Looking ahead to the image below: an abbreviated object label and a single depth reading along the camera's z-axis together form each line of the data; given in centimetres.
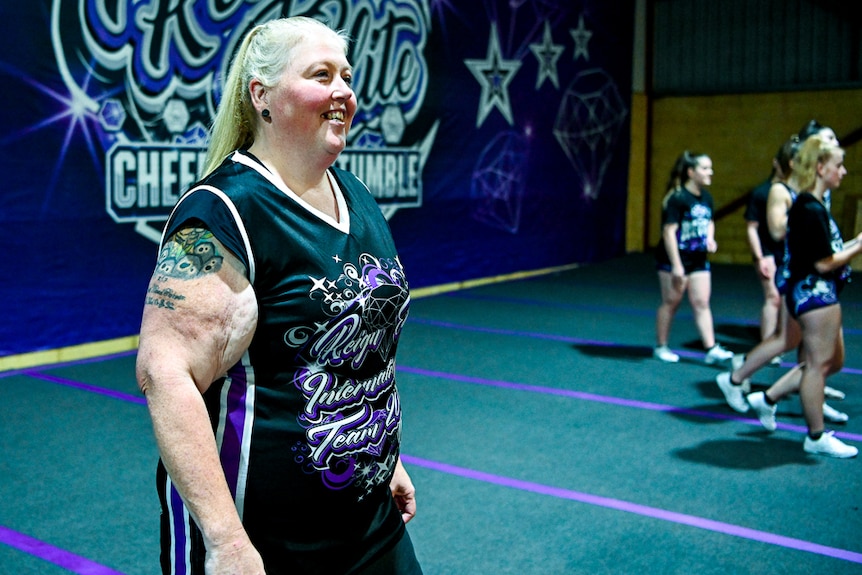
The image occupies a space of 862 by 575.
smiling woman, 156
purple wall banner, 686
